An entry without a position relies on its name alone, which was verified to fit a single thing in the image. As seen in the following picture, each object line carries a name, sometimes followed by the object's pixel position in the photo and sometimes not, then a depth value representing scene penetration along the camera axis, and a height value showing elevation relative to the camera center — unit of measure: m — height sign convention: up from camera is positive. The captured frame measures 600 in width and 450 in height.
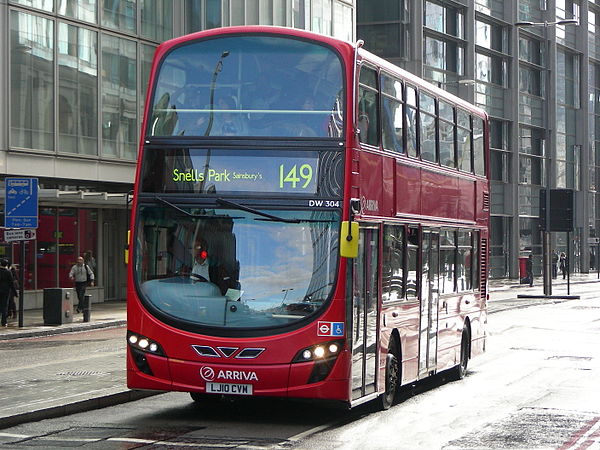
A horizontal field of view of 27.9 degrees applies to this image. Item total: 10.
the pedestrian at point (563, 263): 74.09 -1.10
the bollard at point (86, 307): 30.09 -1.55
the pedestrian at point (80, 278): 32.53 -0.89
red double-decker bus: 11.95 +0.25
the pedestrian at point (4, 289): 28.61 -1.04
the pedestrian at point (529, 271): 61.69 -1.34
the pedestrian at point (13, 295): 29.12 -1.24
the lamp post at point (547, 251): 48.78 -0.24
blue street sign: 27.56 +1.01
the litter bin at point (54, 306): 29.02 -1.46
